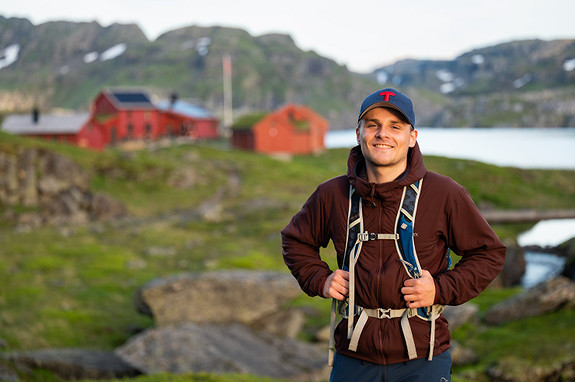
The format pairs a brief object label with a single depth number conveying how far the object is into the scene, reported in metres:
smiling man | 4.47
